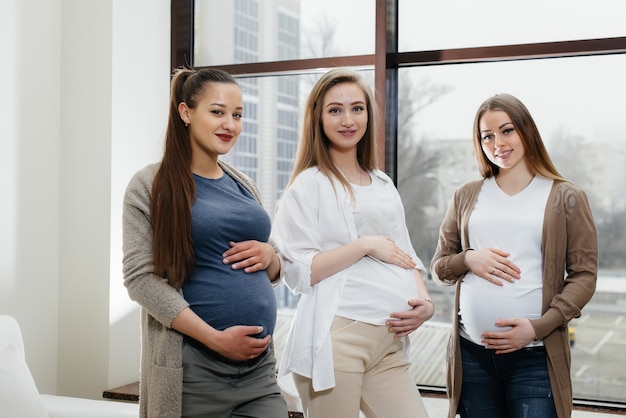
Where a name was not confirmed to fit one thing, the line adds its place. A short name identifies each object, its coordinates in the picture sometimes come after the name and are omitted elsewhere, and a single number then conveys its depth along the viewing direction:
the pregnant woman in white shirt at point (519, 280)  2.07
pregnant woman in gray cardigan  1.82
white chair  2.17
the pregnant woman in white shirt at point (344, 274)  2.02
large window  2.93
